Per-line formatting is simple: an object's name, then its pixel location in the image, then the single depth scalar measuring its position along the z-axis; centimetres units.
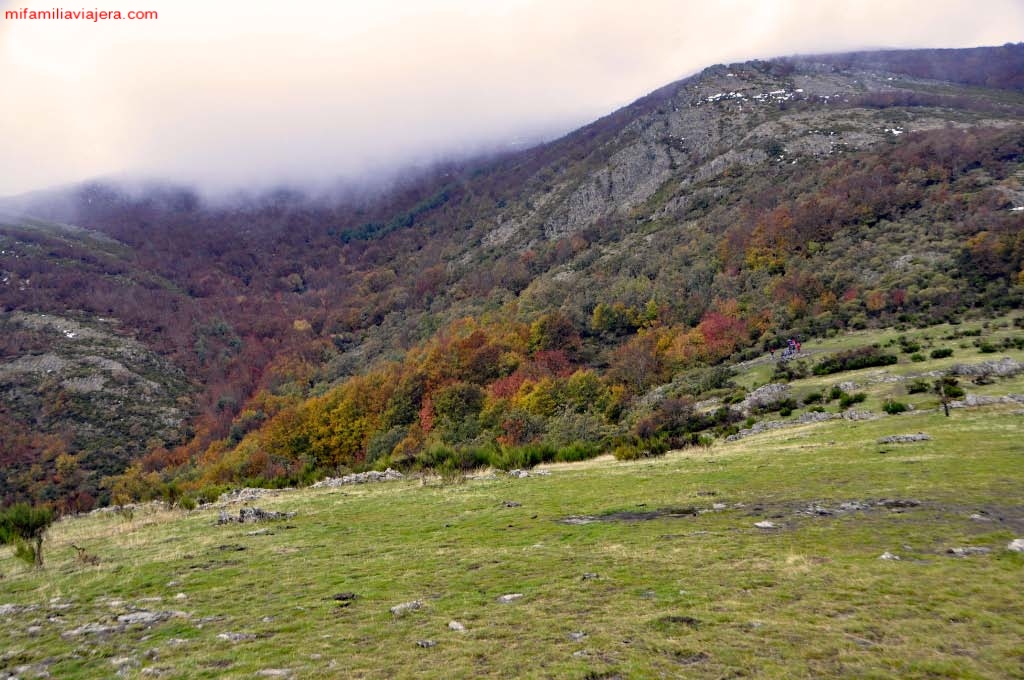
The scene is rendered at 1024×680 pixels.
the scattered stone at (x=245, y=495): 2640
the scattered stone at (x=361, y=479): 3000
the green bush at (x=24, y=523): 1841
